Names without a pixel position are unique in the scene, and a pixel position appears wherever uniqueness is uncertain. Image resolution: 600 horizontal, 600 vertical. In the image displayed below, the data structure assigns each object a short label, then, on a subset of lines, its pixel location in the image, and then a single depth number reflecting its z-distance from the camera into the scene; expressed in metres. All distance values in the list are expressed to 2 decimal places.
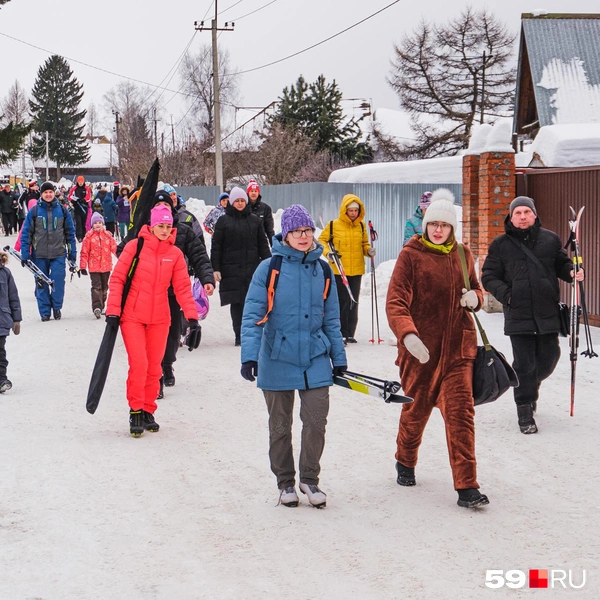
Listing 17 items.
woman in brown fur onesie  5.61
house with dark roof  24.62
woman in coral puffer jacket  7.55
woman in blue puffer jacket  5.62
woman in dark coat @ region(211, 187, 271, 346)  11.73
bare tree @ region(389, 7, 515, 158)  43.50
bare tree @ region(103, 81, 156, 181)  53.28
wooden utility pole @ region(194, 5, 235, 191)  34.44
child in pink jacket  14.80
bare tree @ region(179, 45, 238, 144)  71.38
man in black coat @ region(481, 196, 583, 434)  7.50
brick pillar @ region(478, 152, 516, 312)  13.70
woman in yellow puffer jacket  11.81
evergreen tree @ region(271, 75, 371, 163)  44.38
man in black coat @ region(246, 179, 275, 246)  13.07
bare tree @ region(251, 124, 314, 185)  43.56
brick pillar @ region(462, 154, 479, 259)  14.19
